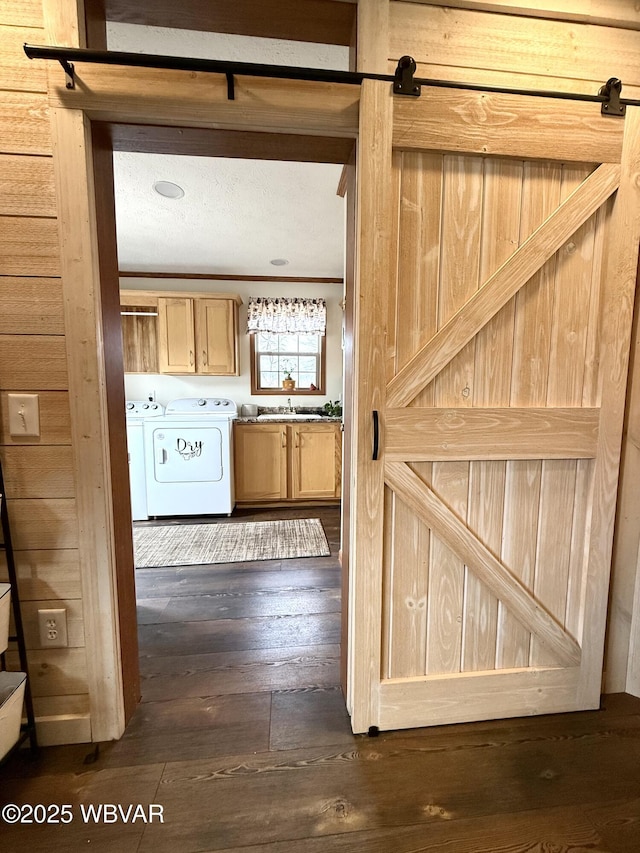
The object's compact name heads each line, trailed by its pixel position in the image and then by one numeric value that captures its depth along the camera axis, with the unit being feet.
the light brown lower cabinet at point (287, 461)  11.96
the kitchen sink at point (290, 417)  12.56
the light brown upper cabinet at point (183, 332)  12.15
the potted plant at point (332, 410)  13.30
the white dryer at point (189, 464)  10.78
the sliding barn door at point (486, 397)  3.69
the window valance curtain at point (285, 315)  13.20
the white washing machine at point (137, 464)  10.75
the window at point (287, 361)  13.70
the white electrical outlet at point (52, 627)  3.91
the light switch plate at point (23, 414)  3.71
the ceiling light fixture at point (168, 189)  7.29
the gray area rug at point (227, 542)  8.51
